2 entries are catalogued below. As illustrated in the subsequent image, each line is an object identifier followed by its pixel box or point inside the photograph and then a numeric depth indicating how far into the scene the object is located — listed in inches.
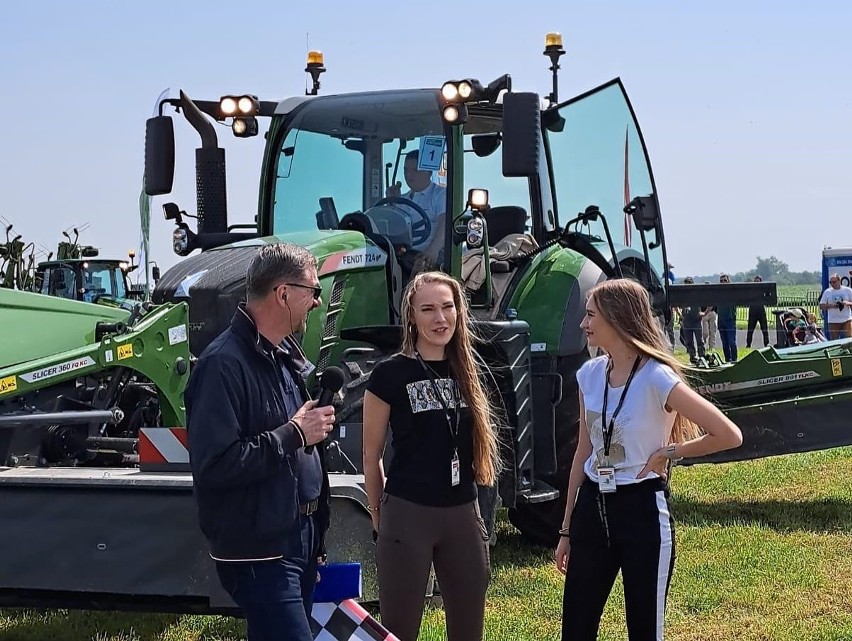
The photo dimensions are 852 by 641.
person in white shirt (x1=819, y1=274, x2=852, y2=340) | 674.2
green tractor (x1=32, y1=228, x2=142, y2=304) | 802.8
